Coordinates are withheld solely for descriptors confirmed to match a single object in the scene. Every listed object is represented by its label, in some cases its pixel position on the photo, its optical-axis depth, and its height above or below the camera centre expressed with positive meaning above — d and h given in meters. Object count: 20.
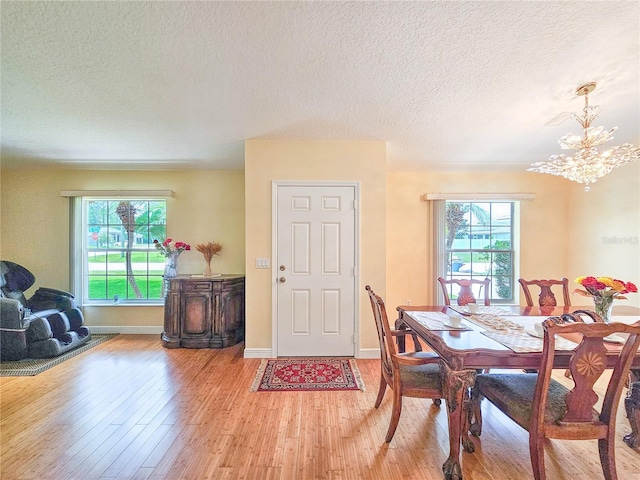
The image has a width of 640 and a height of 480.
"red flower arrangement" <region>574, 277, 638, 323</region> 1.96 -0.34
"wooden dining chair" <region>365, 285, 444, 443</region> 1.87 -0.91
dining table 1.62 -0.62
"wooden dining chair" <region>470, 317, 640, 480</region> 1.43 -0.82
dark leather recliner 3.26 -0.96
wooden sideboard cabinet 3.78 -0.96
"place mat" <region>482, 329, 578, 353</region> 1.67 -0.61
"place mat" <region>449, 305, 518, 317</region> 2.46 -0.61
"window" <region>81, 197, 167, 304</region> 4.60 -0.16
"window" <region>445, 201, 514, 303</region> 4.80 -0.02
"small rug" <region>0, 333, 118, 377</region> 2.97 -1.35
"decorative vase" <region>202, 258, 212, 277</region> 4.06 -0.42
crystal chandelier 2.23 +0.66
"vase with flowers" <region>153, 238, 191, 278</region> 4.18 -0.19
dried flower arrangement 4.09 -0.16
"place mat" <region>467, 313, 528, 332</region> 2.06 -0.61
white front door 3.42 -0.34
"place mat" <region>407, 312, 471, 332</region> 2.06 -0.61
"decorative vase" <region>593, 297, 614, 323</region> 2.03 -0.46
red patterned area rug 2.72 -1.36
